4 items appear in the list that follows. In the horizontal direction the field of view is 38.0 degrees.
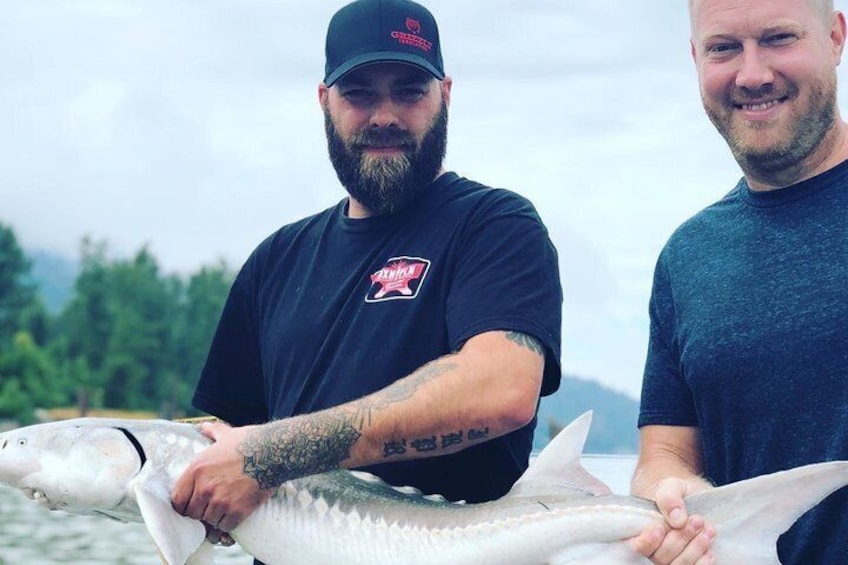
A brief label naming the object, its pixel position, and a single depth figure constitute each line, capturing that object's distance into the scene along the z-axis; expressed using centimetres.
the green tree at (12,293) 9419
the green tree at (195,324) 10212
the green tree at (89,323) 9481
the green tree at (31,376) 8756
